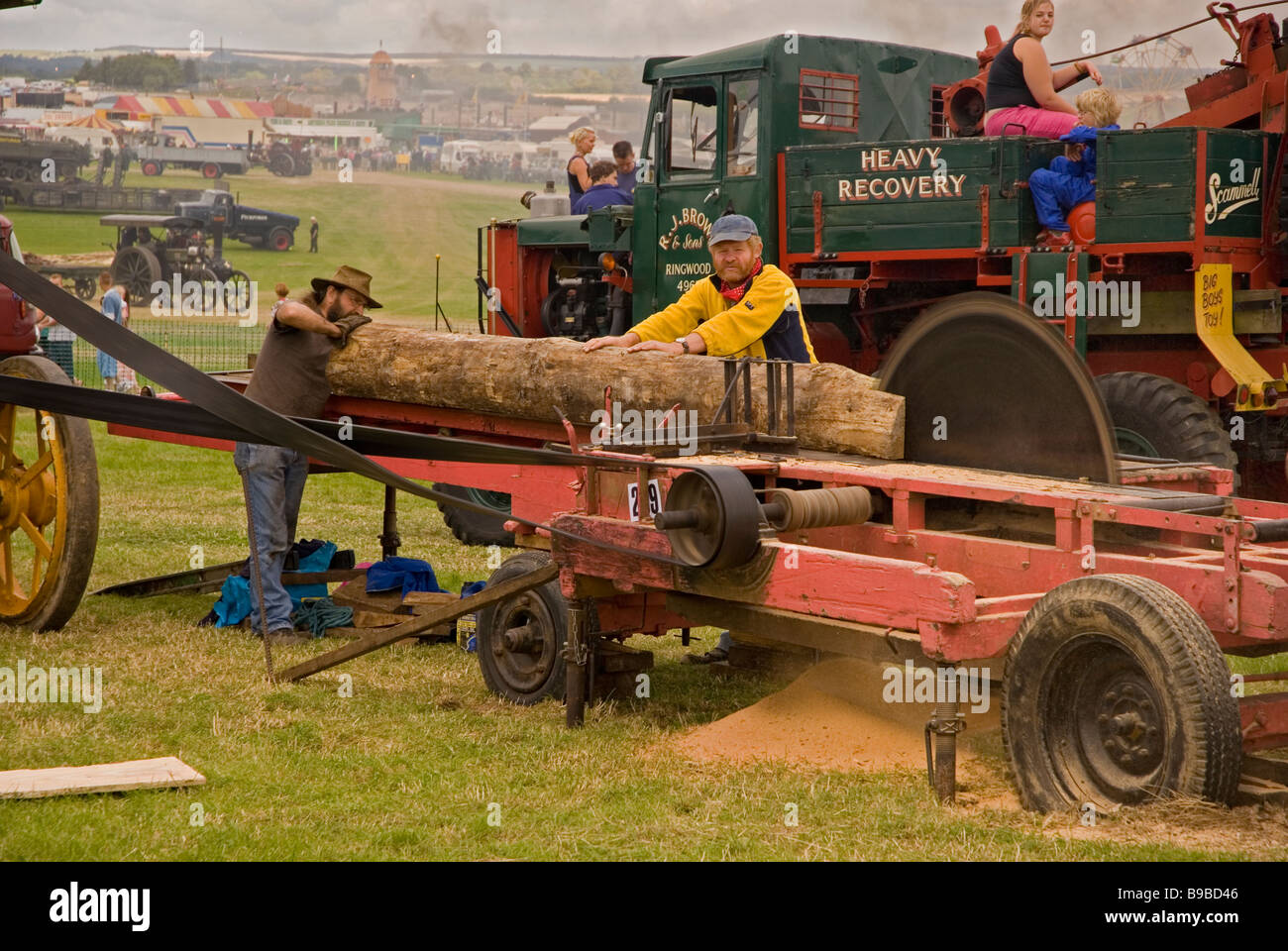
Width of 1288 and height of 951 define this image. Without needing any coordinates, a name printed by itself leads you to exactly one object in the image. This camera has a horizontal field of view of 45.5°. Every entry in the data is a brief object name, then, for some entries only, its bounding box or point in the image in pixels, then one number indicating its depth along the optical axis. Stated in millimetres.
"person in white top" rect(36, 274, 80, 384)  17266
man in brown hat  8172
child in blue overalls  9242
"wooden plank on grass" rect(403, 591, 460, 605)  8191
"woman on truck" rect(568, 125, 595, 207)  13727
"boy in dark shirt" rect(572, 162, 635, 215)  12930
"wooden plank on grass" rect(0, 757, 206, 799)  5320
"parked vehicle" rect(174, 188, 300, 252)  44219
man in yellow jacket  6770
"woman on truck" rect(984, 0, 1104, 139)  9766
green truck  8922
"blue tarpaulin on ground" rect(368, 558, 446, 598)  8477
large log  6445
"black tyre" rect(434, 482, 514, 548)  11781
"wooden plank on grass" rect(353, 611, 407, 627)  8234
